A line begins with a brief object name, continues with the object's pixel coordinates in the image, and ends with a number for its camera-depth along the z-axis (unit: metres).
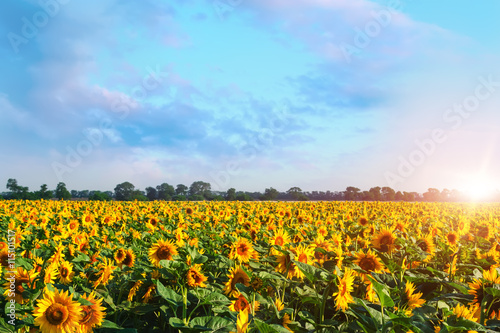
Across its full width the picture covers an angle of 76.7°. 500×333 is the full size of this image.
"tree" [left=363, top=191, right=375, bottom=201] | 52.95
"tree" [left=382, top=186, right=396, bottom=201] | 57.44
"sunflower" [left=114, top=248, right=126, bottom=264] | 4.41
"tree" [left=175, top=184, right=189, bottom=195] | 52.81
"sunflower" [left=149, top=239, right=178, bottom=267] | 3.98
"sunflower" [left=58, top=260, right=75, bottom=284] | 3.92
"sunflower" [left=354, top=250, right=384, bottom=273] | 3.93
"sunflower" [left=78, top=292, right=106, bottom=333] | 2.43
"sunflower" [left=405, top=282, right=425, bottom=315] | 3.15
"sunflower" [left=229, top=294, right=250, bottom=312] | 2.85
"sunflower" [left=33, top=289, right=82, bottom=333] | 2.38
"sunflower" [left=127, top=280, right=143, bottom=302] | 3.45
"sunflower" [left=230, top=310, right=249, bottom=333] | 1.55
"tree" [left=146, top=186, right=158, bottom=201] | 48.07
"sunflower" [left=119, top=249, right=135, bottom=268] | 4.54
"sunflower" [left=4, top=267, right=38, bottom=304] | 3.15
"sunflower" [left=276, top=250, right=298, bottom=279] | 3.61
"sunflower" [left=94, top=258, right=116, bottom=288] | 3.65
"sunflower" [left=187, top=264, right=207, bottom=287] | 3.21
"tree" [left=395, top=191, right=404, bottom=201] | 55.83
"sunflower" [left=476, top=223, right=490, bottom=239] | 8.06
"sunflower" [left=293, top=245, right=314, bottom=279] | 3.63
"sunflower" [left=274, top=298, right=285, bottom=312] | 2.94
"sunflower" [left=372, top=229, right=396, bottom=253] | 5.15
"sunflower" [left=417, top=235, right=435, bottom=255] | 5.56
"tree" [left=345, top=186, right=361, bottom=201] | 51.52
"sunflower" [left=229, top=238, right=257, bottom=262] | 4.36
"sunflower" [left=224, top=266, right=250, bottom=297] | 3.48
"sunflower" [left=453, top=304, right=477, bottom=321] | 2.22
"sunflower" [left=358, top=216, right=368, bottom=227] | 9.35
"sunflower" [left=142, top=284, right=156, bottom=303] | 3.45
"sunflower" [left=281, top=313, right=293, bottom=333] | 2.65
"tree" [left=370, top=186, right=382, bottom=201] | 55.13
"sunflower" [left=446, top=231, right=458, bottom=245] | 6.64
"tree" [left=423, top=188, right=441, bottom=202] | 54.58
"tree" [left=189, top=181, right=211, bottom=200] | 50.00
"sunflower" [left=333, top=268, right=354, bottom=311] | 2.96
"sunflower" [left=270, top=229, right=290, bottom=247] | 4.73
